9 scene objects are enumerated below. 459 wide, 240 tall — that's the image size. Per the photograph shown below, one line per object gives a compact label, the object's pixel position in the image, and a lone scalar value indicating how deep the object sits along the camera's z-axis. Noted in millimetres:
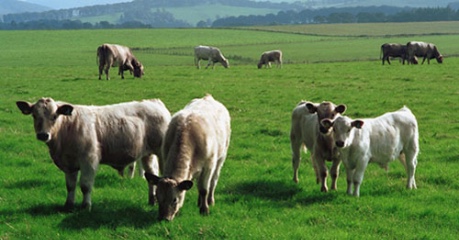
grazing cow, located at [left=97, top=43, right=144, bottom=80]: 37312
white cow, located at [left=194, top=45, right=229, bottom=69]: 51506
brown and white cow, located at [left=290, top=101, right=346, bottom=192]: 10492
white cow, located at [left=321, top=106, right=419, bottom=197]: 9778
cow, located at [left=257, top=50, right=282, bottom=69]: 50906
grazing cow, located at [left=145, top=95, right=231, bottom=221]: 8203
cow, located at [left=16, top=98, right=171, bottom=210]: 9055
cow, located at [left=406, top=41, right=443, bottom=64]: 53812
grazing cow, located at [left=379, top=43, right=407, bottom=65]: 53469
